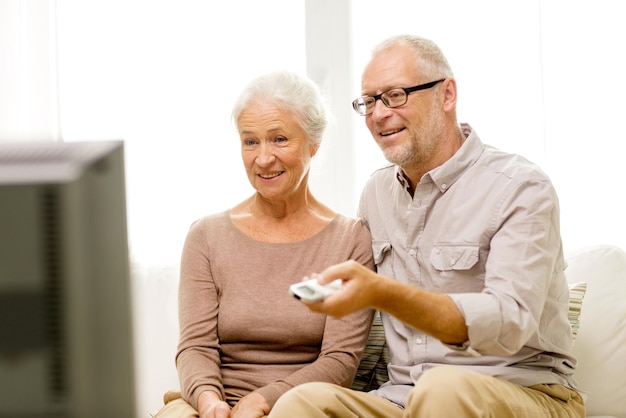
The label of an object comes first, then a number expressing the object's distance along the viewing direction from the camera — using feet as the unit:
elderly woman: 6.54
